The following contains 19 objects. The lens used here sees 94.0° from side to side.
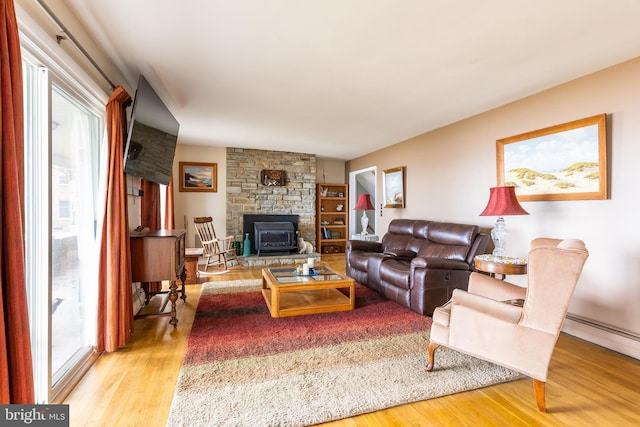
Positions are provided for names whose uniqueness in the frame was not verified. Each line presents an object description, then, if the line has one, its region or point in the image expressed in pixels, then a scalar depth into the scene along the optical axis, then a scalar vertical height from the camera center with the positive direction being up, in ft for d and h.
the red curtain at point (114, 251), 7.42 -0.90
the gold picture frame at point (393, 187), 17.54 +1.64
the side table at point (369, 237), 19.93 -1.58
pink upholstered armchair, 5.23 -2.13
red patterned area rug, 5.44 -3.53
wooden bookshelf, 23.70 -0.27
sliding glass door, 5.29 -0.13
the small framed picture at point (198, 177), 19.53 +2.52
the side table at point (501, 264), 8.09 -1.45
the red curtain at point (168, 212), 15.25 +0.15
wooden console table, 8.50 -1.22
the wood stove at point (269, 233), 20.02 -1.31
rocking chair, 16.98 -2.08
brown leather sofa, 10.10 -1.88
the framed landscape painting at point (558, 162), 8.54 +1.65
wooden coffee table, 9.95 -3.12
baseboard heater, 7.77 -3.22
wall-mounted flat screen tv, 7.78 +2.28
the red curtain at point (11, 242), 3.51 -0.32
